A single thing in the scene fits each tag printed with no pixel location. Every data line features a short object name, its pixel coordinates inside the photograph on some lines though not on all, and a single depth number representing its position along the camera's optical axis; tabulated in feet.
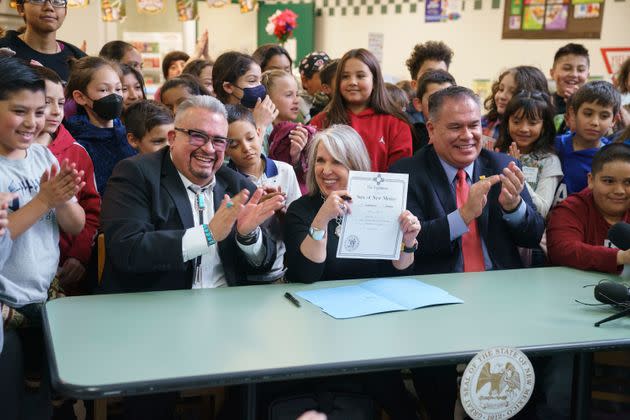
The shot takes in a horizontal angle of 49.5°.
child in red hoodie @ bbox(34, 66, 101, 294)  9.73
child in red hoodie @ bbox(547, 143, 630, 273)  9.97
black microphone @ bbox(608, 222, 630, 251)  8.25
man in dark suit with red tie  9.37
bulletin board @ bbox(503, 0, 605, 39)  20.84
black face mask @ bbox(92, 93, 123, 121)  11.80
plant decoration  23.73
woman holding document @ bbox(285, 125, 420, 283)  8.36
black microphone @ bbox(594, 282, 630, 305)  7.59
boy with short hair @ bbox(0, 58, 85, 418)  7.70
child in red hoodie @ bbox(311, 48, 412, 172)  12.53
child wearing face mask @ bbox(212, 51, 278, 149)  12.73
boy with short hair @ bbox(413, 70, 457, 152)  13.88
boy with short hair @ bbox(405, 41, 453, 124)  16.61
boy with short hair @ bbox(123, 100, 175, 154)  11.64
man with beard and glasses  7.96
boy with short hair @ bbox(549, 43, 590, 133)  15.84
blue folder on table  7.45
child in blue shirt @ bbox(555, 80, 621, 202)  12.12
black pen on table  7.61
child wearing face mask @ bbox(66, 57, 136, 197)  11.68
